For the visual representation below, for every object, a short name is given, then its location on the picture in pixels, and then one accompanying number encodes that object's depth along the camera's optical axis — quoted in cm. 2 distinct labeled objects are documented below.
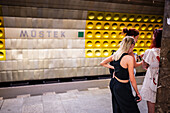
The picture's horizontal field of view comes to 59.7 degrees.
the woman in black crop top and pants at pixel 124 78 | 240
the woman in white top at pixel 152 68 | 264
